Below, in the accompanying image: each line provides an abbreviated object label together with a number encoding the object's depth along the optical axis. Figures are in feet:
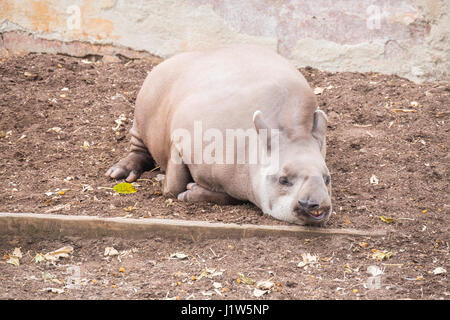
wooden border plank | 29.55
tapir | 30.76
